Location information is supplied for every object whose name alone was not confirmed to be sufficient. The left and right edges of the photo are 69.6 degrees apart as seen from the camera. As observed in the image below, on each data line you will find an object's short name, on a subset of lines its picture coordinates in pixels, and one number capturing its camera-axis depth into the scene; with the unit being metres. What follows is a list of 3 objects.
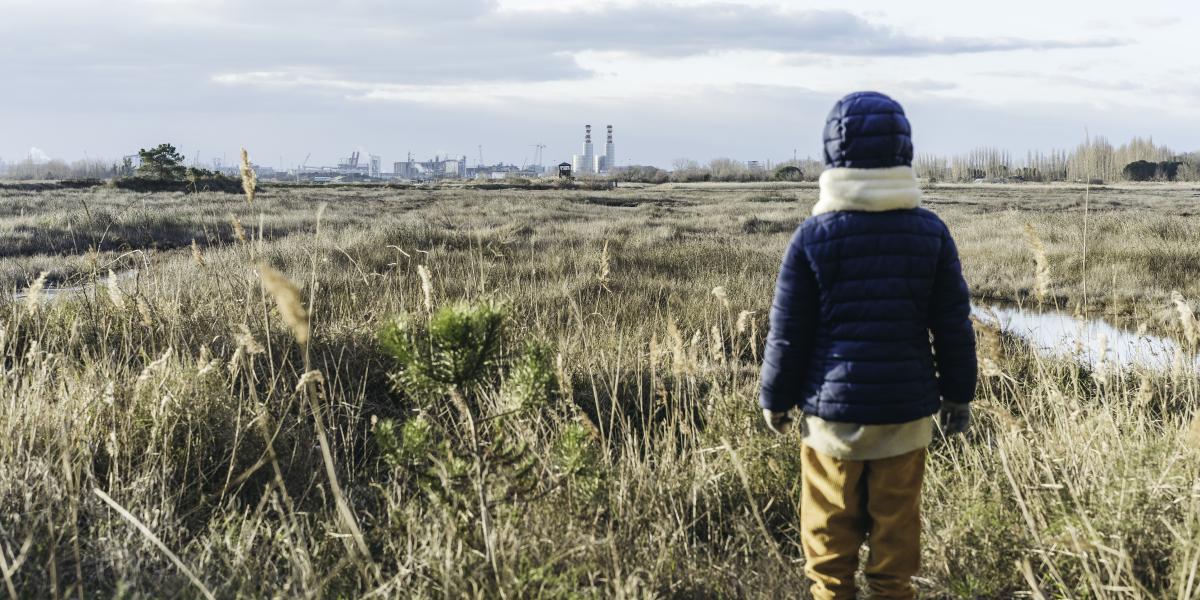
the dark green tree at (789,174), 85.19
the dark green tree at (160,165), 42.91
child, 2.30
